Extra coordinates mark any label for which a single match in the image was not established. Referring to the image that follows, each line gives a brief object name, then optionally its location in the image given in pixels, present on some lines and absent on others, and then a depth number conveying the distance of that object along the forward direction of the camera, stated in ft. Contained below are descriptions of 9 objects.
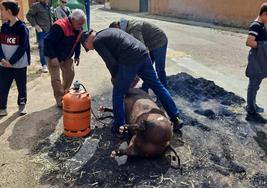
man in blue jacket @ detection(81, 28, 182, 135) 9.27
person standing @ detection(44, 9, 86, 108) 11.30
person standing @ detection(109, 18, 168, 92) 10.93
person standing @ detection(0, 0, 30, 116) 11.11
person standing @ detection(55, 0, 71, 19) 16.11
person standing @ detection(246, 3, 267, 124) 10.69
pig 8.33
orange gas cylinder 9.92
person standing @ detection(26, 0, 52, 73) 17.30
